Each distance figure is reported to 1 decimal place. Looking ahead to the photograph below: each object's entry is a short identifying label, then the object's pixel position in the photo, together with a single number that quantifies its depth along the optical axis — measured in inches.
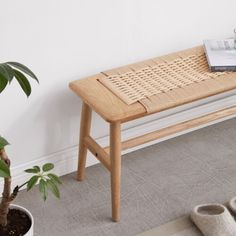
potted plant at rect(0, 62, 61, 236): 68.5
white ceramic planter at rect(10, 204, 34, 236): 81.9
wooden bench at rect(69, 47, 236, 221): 88.5
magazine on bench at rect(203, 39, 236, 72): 97.2
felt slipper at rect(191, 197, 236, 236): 90.0
